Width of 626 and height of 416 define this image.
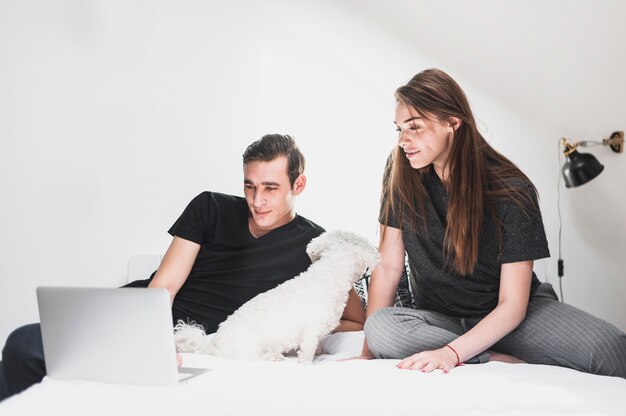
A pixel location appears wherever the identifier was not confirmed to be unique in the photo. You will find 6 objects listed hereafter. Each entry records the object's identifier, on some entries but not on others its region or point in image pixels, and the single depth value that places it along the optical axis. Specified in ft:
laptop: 3.69
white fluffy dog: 4.96
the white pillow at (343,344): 5.65
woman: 5.08
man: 6.13
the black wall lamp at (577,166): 8.46
